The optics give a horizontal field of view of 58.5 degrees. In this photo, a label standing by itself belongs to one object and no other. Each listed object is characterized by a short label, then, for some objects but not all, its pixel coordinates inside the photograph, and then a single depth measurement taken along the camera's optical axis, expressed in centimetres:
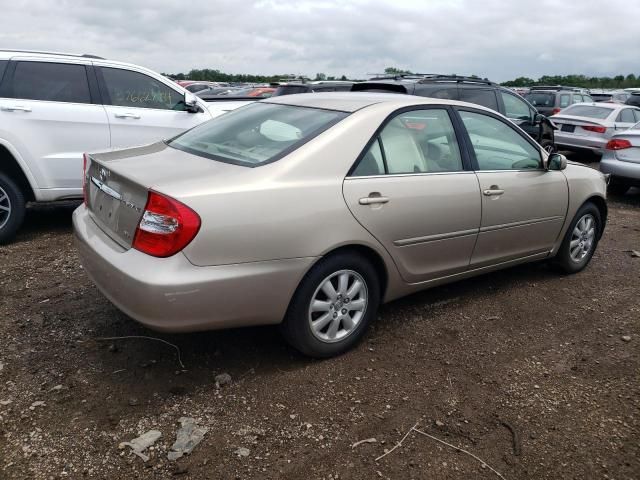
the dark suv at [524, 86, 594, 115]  1548
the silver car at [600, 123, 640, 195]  851
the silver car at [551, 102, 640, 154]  1161
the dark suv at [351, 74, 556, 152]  801
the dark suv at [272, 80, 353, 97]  997
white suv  545
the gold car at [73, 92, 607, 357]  286
